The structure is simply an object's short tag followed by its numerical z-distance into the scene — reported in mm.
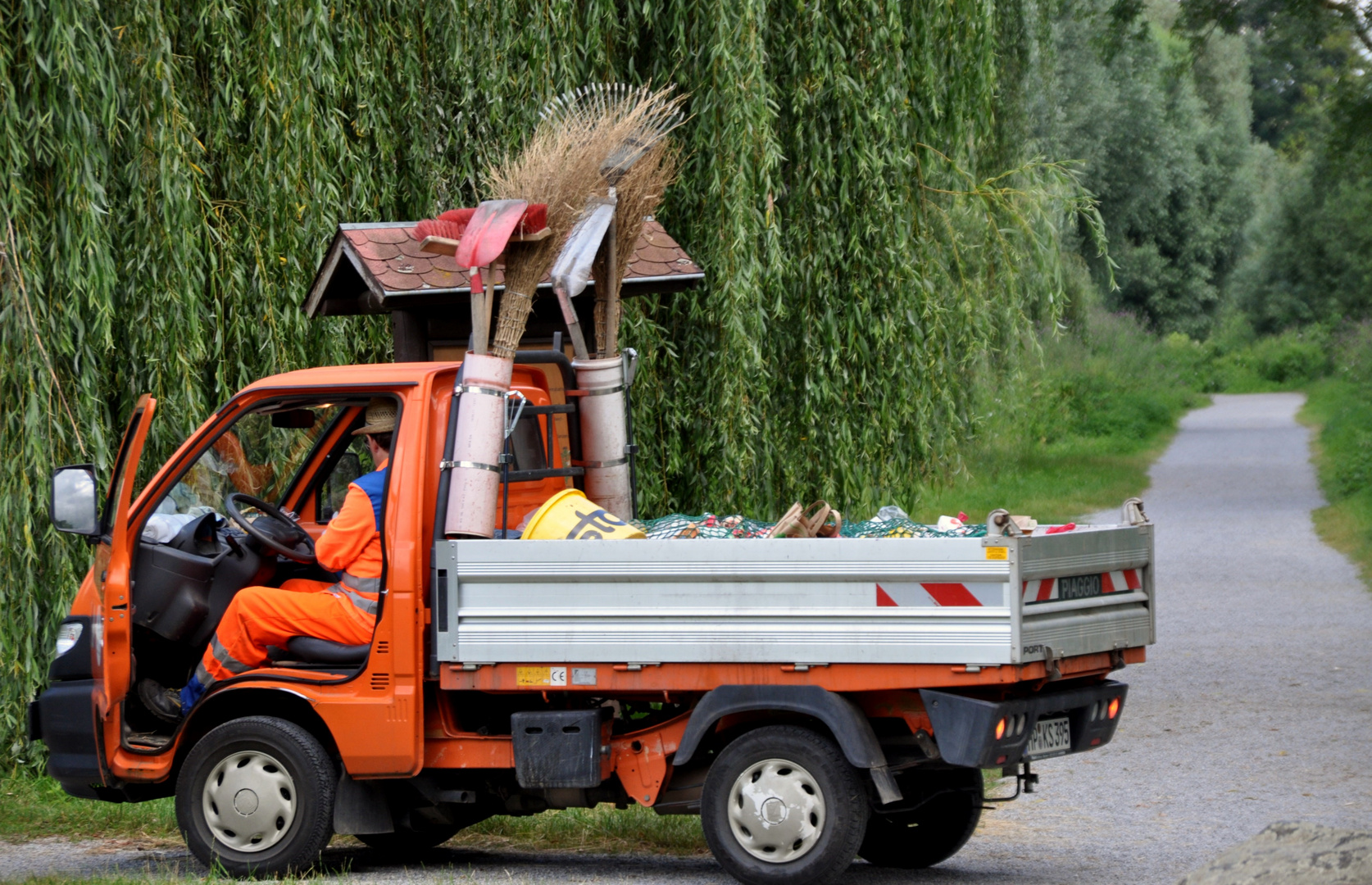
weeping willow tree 16375
